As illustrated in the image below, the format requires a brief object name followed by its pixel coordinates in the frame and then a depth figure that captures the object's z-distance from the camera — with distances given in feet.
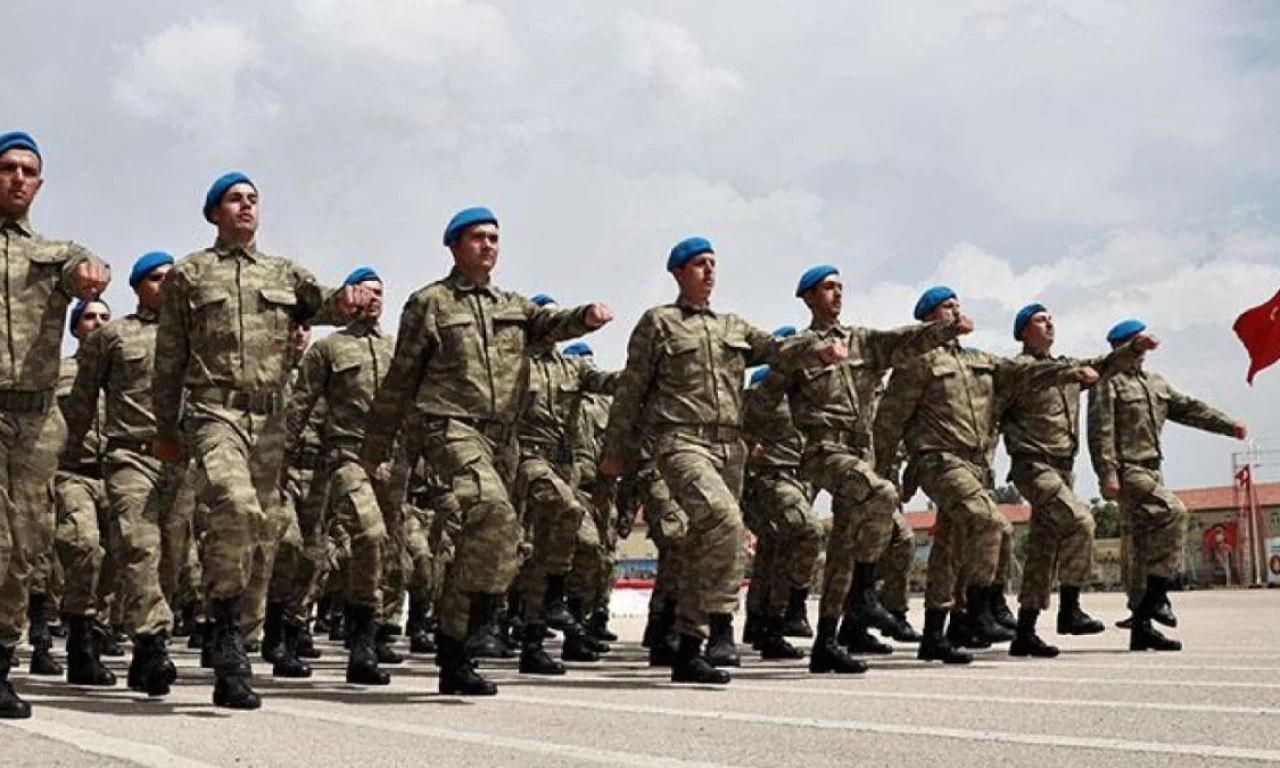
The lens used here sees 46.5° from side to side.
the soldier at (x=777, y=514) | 36.76
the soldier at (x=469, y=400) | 24.52
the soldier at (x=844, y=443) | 28.86
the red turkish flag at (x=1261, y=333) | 45.83
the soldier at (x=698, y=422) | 26.58
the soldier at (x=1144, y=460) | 34.68
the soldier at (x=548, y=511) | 33.17
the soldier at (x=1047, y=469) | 34.94
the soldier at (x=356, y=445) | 28.58
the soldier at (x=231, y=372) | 22.08
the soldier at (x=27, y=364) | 21.40
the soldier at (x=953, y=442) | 31.94
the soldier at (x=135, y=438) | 24.72
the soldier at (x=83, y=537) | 27.78
